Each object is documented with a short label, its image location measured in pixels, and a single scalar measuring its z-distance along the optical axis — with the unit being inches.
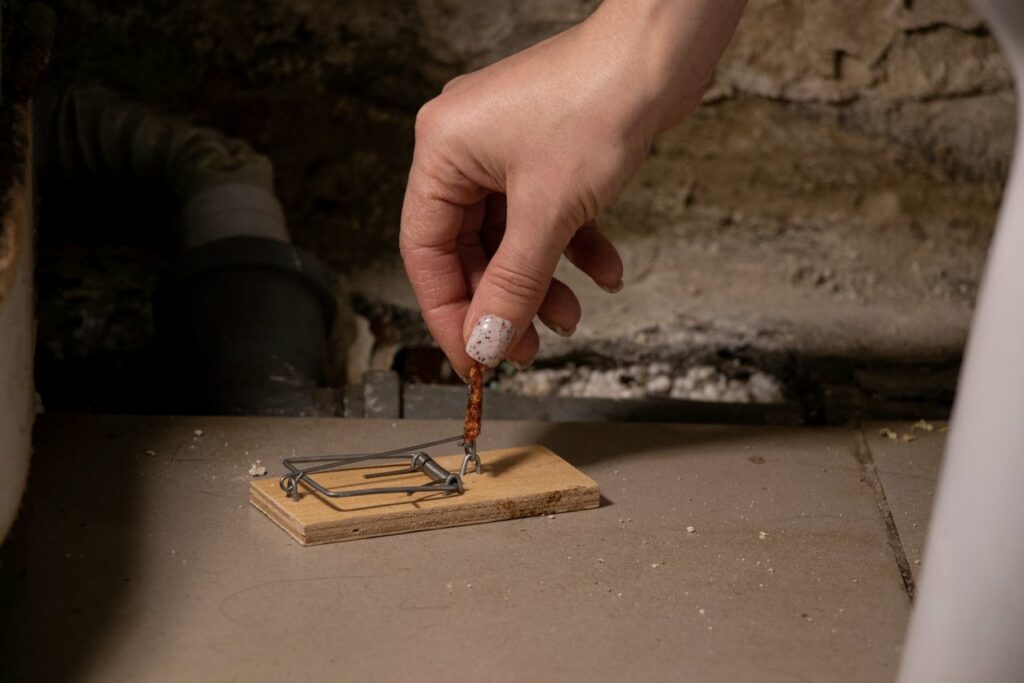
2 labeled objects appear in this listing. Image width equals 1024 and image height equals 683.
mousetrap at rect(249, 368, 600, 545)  30.0
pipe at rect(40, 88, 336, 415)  37.2
